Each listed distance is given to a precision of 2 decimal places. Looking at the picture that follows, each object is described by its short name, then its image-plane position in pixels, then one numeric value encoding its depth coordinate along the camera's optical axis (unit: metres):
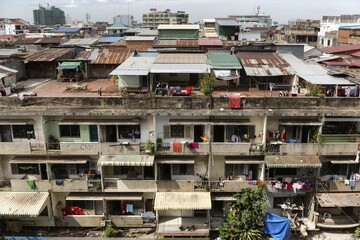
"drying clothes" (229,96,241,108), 23.23
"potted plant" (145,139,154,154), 23.23
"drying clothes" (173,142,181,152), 23.56
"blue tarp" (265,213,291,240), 23.25
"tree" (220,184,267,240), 22.42
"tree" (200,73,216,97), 24.23
